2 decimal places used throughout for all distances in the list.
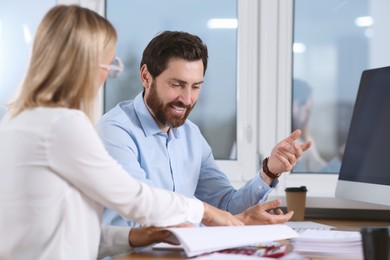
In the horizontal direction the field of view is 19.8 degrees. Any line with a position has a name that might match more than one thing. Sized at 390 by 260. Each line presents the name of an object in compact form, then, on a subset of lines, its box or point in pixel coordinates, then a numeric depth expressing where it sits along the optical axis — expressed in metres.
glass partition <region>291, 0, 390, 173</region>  3.30
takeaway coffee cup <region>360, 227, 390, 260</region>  2.02
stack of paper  2.23
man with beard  2.74
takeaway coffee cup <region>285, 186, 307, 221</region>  2.89
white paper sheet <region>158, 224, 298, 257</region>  2.17
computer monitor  2.61
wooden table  2.22
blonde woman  2.12
